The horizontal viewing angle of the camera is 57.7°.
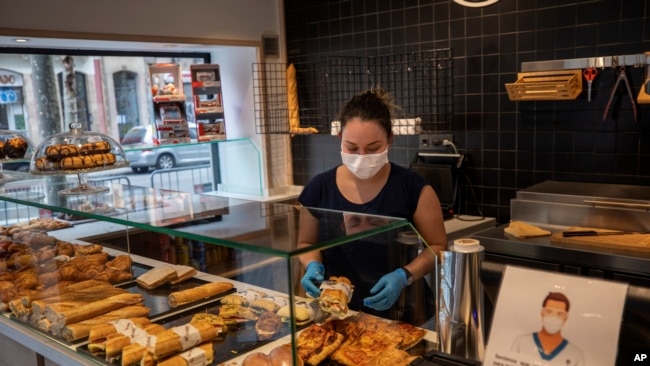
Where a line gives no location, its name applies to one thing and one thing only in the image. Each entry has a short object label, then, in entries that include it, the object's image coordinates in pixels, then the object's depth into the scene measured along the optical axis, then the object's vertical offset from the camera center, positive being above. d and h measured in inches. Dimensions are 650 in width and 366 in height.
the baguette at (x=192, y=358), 54.1 -22.0
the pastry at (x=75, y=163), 83.4 -5.6
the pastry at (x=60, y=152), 84.2 -4.0
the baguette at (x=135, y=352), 55.4 -21.7
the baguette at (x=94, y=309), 64.4 -20.8
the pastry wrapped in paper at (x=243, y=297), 64.1 -20.1
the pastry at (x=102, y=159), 85.0 -5.4
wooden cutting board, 98.0 -24.3
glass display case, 53.1 -17.5
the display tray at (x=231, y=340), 55.2 -21.6
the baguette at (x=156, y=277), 73.0 -19.7
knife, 106.3 -23.9
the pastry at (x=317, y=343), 50.7 -20.3
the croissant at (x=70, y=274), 76.5 -19.4
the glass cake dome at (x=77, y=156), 84.0 -4.8
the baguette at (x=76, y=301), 66.4 -20.6
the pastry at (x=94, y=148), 85.7 -3.8
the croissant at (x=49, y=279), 76.7 -20.1
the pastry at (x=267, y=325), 56.4 -20.5
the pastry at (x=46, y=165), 84.2 -5.8
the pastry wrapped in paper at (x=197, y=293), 67.1 -20.1
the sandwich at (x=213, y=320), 59.6 -20.8
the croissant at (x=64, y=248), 81.7 -17.3
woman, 78.3 -9.8
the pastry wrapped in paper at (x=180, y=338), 55.3 -20.9
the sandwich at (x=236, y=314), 61.2 -20.8
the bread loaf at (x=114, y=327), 60.4 -21.2
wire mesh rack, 148.4 +6.2
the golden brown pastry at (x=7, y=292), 76.8 -21.5
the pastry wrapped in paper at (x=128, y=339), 57.1 -21.3
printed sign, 33.4 -12.8
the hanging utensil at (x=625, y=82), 118.0 +3.0
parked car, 169.9 -10.0
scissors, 122.1 +5.3
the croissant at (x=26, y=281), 77.5 -20.5
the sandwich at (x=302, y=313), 55.0 -18.7
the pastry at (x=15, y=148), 101.4 -3.7
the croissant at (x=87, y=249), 82.3 -17.7
